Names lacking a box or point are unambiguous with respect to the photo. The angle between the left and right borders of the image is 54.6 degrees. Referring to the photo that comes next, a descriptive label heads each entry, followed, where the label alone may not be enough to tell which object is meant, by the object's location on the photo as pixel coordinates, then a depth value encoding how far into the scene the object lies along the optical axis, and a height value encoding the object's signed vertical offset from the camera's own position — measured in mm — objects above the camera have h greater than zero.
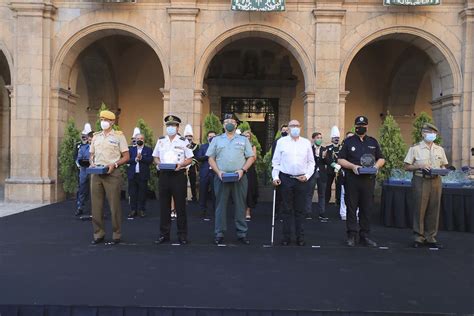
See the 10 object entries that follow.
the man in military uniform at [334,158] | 9445 +17
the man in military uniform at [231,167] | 6766 -146
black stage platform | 3910 -1266
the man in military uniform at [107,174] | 6652 -269
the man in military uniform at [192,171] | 10051 -350
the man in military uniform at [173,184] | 6789 -408
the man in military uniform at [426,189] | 6785 -431
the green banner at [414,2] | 11391 +3930
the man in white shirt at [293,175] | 6766 -245
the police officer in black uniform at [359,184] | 6758 -366
